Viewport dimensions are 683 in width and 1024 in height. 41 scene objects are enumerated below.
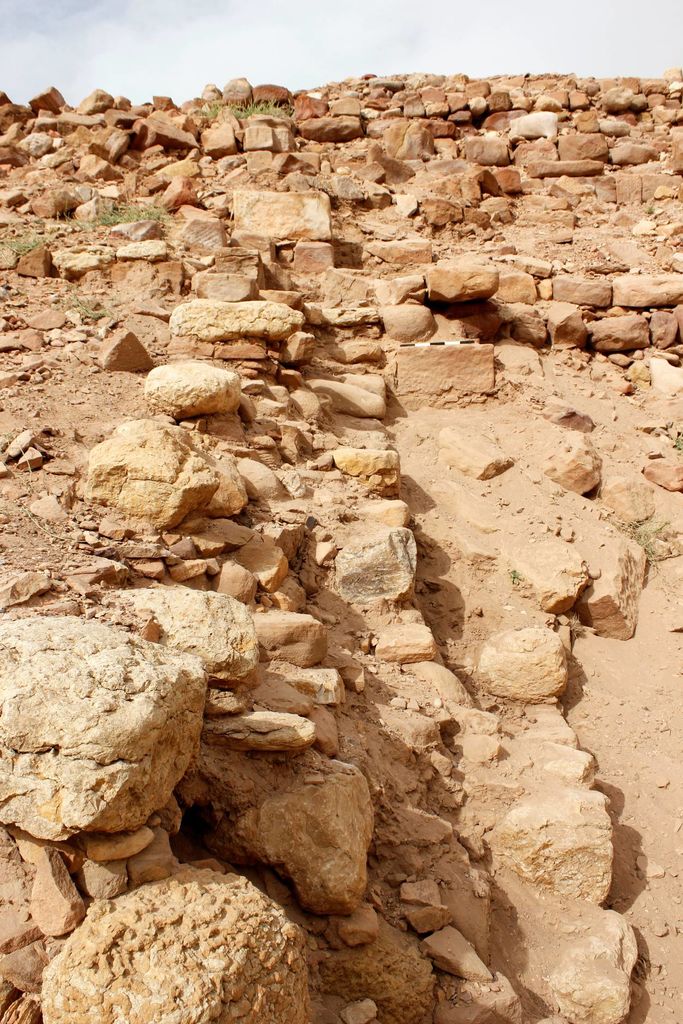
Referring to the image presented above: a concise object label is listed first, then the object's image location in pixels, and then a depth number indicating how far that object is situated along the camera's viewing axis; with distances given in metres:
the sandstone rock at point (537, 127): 10.31
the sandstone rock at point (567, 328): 7.02
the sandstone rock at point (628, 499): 5.43
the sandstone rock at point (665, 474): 5.72
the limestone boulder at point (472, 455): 5.32
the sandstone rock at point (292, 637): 3.16
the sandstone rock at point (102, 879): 1.79
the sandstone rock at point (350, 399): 5.77
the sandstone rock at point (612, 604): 4.56
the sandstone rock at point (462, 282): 6.52
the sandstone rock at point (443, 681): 3.58
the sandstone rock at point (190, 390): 4.34
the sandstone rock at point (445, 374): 6.23
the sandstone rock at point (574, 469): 5.45
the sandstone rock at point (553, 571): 4.43
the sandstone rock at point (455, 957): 2.40
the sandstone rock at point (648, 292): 7.27
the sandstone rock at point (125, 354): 4.95
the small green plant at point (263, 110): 9.78
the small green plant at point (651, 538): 5.18
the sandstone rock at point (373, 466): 4.73
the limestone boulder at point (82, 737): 1.77
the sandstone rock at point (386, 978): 2.23
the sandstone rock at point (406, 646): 3.65
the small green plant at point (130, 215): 7.14
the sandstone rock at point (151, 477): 3.42
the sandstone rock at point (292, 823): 2.28
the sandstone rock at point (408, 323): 6.52
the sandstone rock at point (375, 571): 3.94
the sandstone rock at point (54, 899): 1.76
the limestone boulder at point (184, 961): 1.59
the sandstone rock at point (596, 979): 2.56
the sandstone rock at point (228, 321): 5.38
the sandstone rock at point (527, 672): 3.90
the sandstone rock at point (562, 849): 2.93
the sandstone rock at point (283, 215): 7.56
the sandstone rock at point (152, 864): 1.84
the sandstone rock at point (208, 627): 2.54
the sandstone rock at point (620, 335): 7.10
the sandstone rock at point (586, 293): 7.41
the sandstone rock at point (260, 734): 2.44
